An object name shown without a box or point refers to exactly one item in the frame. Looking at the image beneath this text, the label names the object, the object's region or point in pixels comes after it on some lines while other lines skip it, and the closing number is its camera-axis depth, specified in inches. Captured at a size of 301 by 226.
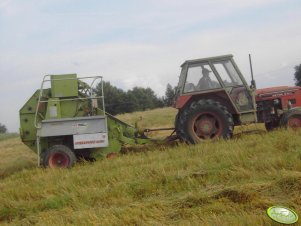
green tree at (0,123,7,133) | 3435.0
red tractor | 409.7
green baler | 402.3
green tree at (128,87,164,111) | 2498.8
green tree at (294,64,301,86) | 2332.1
